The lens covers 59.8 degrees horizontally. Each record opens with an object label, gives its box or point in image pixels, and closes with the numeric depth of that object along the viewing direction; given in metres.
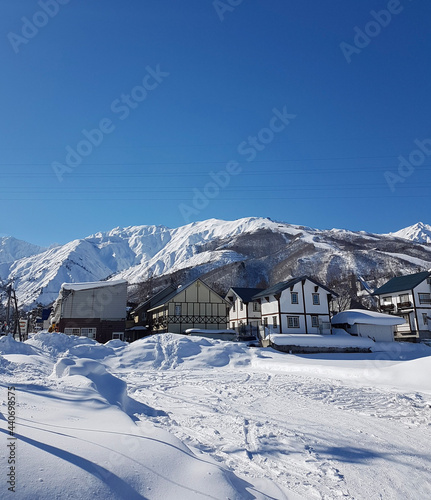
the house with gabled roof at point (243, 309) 50.03
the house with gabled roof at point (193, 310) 46.94
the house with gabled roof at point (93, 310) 46.44
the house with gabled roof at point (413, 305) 49.75
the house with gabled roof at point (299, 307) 42.84
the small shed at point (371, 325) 43.56
